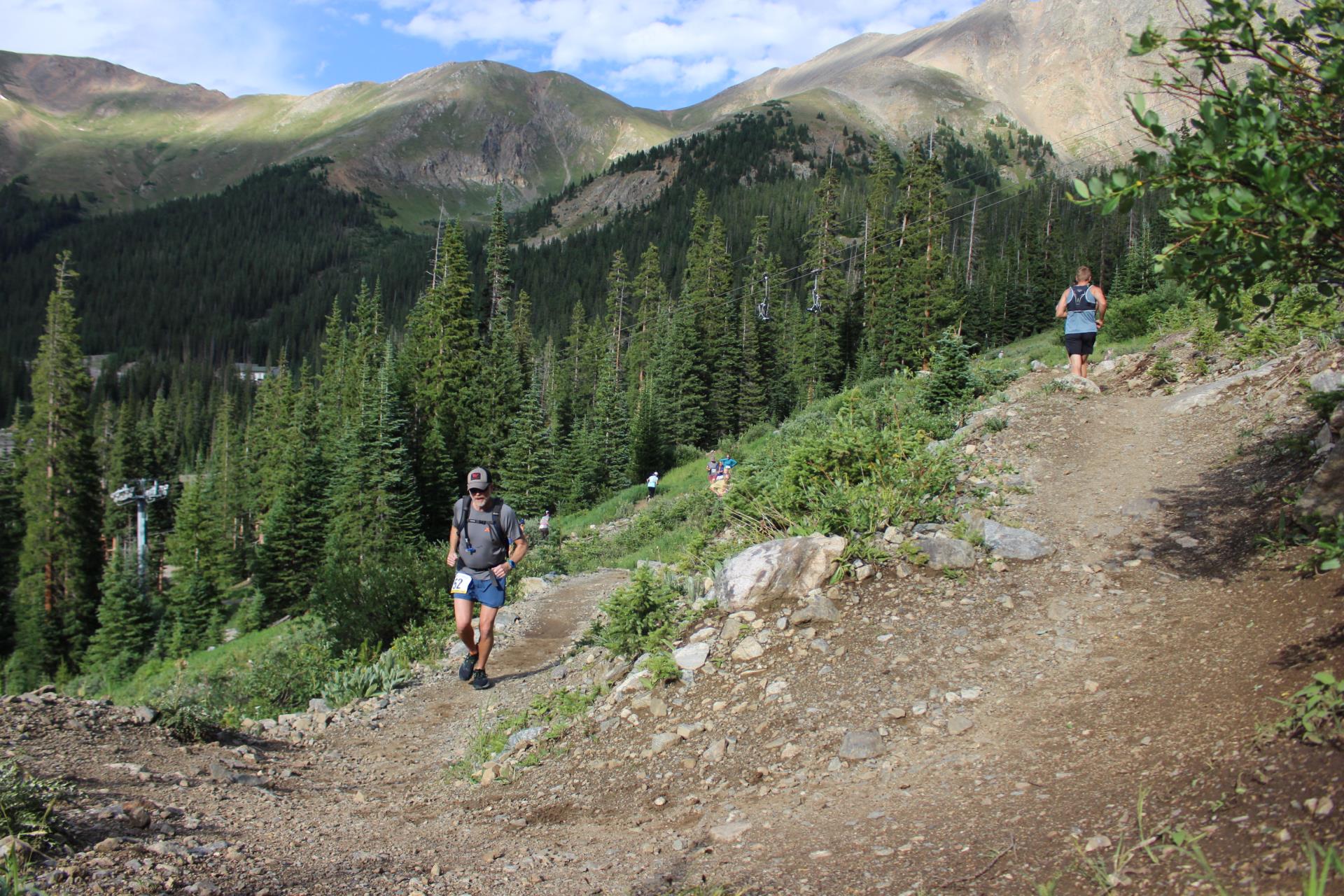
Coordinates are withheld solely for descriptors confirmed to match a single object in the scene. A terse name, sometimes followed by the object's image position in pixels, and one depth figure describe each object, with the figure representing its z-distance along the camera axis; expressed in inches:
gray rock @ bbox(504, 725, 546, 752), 252.2
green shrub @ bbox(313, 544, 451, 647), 452.1
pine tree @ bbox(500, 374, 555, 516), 1556.3
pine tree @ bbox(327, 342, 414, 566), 1296.8
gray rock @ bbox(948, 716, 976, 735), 186.5
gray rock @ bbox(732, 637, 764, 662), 247.1
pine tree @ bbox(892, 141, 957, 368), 1753.2
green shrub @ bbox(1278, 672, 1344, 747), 132.1
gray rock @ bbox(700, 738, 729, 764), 204.2
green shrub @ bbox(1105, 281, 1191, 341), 753.0
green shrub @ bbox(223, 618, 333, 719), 350.9
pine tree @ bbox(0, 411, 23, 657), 1740.9
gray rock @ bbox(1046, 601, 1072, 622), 229.5
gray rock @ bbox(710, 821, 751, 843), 161.9
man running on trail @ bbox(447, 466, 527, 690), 315.3
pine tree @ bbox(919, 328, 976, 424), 468.1
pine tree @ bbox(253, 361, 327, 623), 1684.3
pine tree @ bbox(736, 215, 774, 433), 2198.6
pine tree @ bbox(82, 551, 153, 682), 1487.5
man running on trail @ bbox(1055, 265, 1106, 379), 483.8
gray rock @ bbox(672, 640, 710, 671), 253.9
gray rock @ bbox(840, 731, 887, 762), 187.0
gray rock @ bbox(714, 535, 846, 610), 272.4
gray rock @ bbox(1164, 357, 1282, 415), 397.4
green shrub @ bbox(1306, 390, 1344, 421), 278.8
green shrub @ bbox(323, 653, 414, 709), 336.2
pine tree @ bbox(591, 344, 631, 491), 1884.8
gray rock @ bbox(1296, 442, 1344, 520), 211.0
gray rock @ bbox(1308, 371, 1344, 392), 316.8
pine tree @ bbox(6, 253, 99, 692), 1579.7
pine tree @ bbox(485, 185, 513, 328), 1964.8
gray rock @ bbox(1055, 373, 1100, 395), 462.0
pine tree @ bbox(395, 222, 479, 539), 1600.6
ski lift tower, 1977.1
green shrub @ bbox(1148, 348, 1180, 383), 468.8
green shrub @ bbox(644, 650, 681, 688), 248.7
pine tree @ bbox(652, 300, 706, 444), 2050.9
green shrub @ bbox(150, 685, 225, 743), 248.7
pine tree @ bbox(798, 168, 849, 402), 2156.7
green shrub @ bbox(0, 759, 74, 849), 141.8
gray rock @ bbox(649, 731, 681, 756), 219.0
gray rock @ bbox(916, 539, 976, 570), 267.7
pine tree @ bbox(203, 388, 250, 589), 2301.9
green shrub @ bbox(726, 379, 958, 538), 296.2
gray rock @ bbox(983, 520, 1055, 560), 268.8
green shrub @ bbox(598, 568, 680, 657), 281.1
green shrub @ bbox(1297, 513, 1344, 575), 155.7
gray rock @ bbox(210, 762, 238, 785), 211.5
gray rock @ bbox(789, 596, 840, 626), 253.8
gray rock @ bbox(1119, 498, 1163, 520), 286.0
